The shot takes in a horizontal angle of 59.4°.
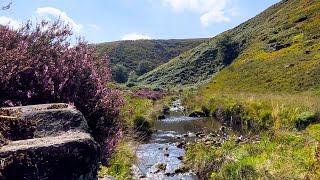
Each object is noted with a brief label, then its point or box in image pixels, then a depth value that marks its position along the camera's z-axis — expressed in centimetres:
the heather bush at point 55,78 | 395
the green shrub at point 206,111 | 2347
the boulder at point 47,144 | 253
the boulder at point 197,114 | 2330
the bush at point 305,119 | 1273
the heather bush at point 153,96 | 3477
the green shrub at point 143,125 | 1420
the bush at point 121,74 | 8528
